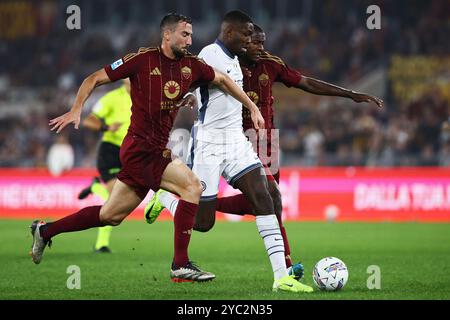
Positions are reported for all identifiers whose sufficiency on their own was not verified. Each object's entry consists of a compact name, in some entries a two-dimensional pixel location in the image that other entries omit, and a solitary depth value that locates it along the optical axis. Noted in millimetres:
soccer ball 15305
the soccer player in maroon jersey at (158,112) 15836
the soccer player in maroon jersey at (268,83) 17594
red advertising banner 36844
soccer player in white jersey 16187
